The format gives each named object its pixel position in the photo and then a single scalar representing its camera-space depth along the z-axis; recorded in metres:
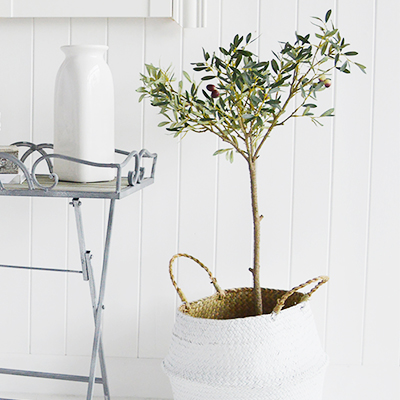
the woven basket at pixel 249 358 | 1.14
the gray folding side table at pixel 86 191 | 1.05
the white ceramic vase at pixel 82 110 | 1.16
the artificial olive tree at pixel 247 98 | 1.12
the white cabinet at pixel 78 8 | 1.36
